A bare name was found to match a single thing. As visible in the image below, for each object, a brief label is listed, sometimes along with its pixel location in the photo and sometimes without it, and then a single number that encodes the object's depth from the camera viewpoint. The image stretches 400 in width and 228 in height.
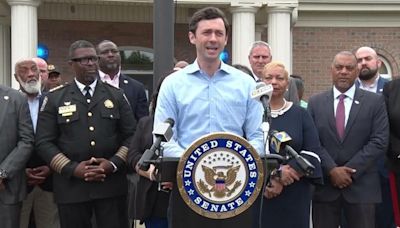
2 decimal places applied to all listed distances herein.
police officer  5.27
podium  3.50
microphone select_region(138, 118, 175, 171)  3.41
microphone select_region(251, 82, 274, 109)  3.65
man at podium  3.80
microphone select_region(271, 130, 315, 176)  3.54
